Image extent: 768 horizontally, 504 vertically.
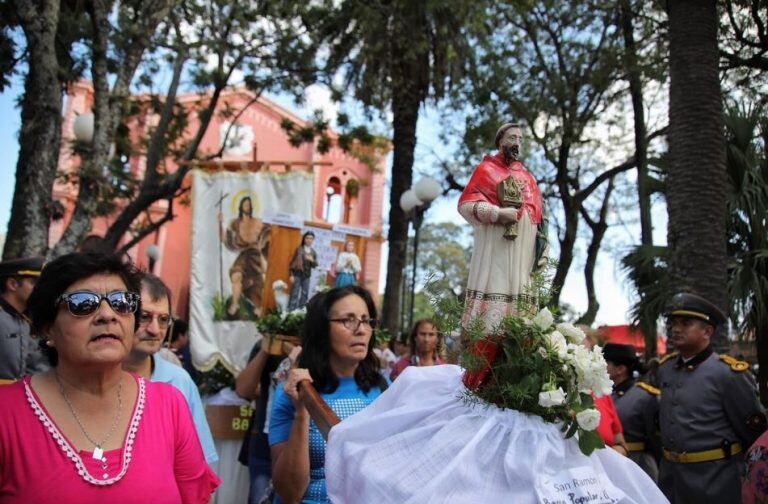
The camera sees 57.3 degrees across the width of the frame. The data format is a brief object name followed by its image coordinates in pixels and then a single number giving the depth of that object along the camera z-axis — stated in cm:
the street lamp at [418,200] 1177
